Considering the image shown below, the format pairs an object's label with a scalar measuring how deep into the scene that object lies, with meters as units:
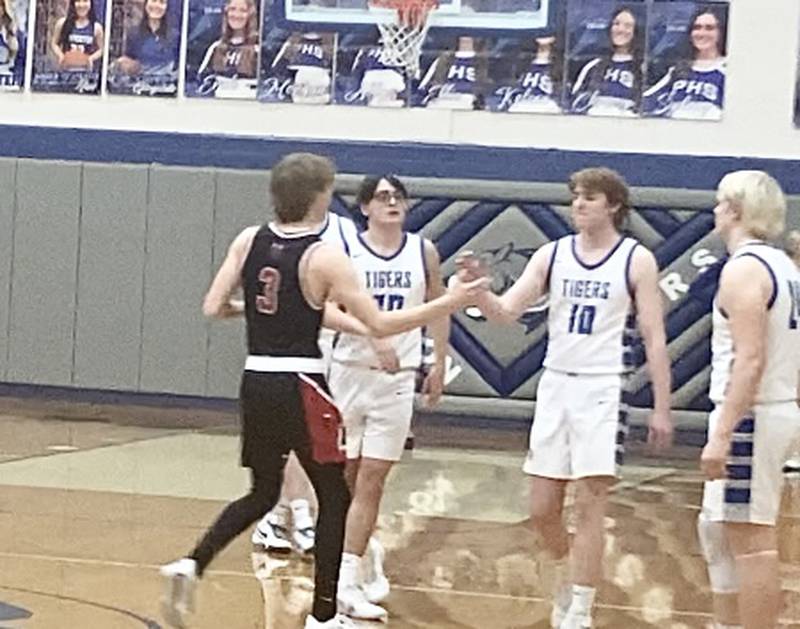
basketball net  13.59
